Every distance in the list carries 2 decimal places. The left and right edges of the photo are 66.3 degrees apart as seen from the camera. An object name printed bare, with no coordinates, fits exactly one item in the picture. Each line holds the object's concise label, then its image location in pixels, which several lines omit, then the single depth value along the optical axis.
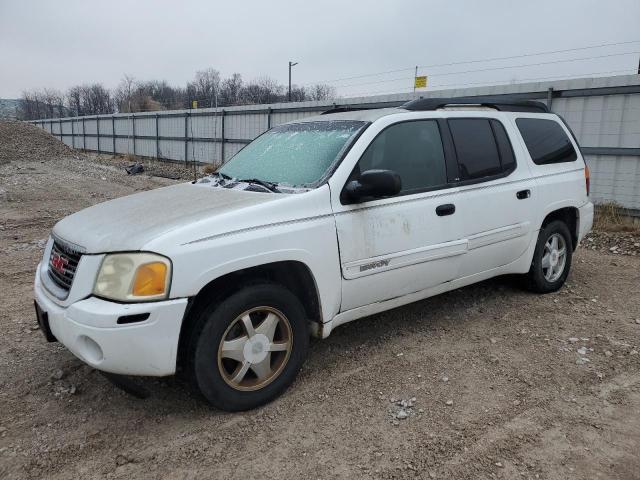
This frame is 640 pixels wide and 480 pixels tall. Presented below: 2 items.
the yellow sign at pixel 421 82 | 14.94
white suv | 2.56
